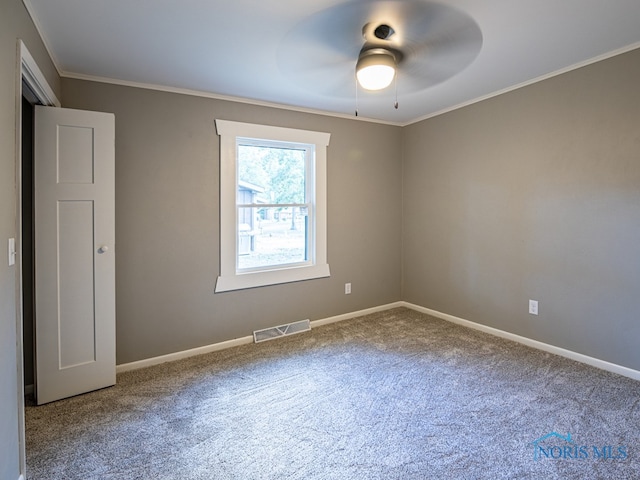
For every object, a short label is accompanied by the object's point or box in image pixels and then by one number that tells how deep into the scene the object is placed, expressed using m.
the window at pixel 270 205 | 3.20
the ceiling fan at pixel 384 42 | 1.82
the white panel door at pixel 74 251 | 2.24
